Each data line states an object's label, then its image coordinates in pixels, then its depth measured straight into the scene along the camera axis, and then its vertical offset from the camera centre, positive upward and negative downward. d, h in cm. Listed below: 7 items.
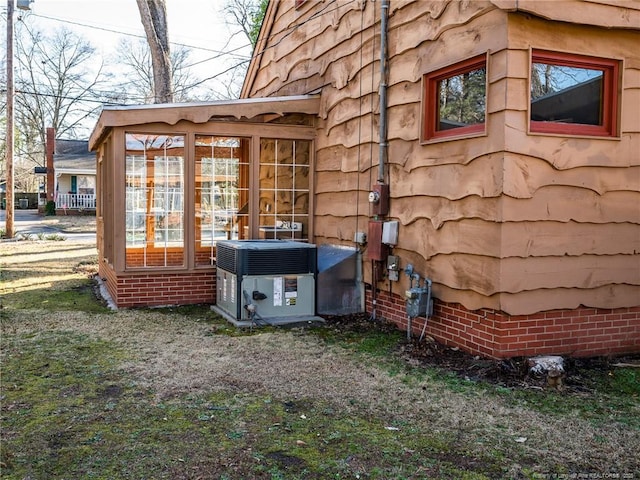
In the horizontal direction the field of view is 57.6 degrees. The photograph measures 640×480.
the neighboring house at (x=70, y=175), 3080 +171
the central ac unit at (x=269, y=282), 632 -84
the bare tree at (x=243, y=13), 2094 +721
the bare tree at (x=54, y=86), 3462 +722
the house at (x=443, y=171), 464 +38
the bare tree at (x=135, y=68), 3141 +756
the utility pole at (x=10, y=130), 1708 +221
